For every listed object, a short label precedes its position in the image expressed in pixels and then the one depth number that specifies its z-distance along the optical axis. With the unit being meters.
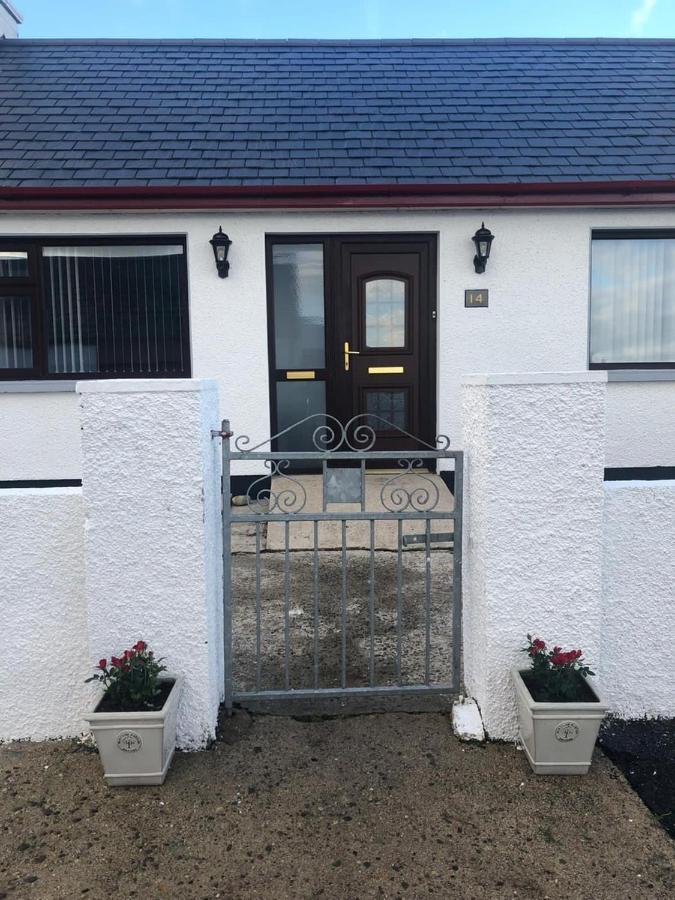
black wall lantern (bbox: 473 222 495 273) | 6.58
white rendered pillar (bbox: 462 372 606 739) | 2.74
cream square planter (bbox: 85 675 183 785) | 2.47
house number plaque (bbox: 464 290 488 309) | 6.82
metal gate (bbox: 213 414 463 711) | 3.00
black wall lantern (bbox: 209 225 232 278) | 6.50
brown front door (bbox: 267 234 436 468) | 6.95
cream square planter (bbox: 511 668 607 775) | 2.52
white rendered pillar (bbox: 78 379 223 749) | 2.67
